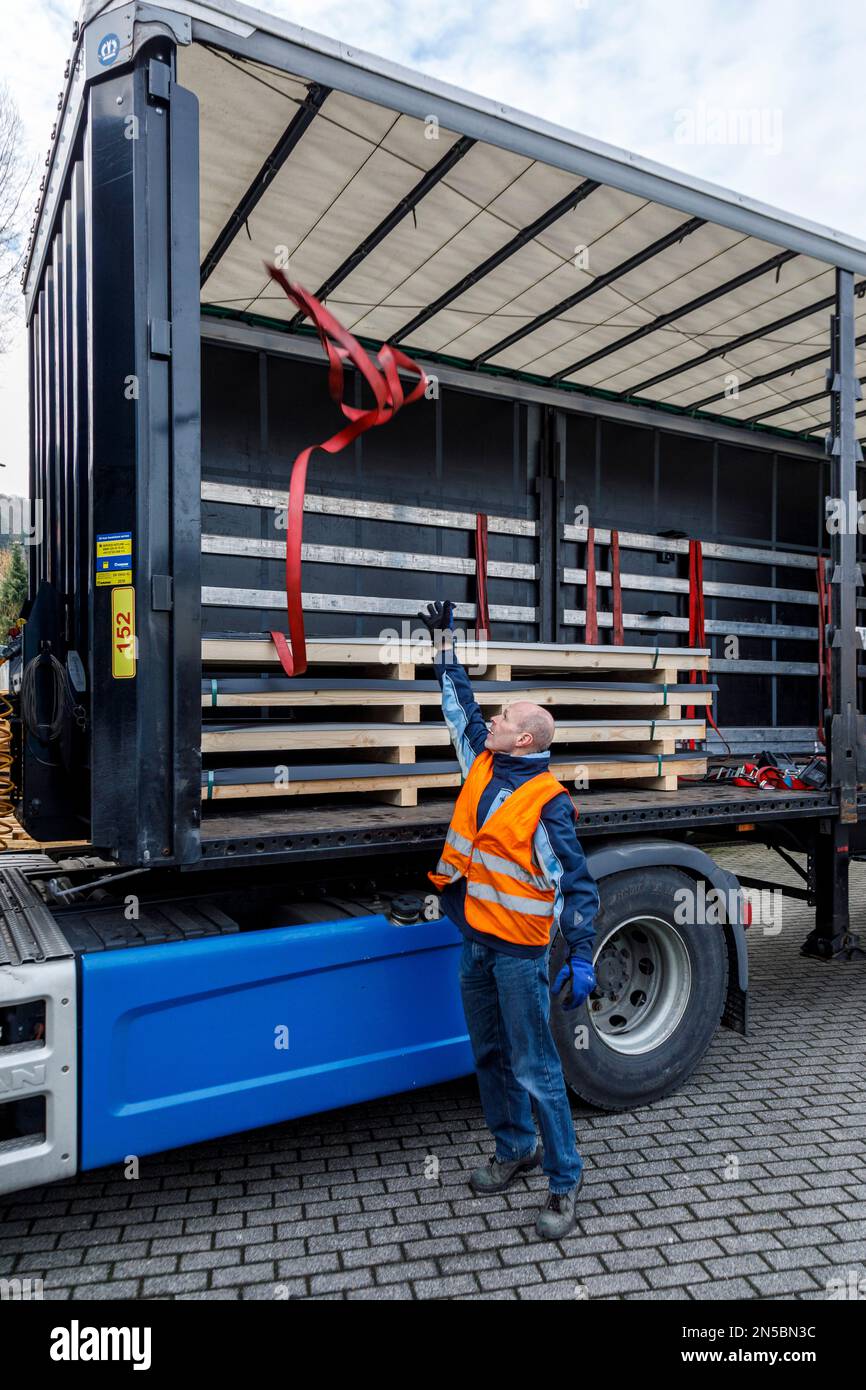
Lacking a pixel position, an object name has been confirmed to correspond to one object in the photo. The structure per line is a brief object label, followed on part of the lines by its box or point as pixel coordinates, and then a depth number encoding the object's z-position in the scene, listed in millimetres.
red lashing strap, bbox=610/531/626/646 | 6621
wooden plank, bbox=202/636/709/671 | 3570
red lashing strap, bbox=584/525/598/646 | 6473
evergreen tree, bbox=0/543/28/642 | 23812
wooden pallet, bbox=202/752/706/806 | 3311
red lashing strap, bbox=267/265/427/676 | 2926
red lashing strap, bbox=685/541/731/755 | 6910
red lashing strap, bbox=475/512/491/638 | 6094
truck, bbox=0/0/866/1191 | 2729
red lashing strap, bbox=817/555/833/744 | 7525
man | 3002
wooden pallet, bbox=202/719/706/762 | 3375
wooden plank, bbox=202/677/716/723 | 3367
